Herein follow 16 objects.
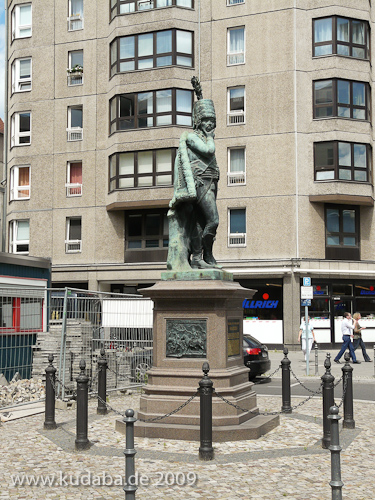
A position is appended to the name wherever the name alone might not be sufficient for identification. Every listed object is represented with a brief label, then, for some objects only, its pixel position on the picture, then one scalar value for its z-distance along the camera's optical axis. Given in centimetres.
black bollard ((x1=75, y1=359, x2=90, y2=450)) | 888
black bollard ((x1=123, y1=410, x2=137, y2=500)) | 579
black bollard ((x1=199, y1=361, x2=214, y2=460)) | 825
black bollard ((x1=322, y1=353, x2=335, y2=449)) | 943
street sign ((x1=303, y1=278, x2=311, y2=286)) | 2083
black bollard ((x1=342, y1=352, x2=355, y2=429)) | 1055
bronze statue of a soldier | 1068
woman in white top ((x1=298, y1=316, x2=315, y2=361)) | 2098
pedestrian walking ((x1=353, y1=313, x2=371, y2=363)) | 2402
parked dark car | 1809
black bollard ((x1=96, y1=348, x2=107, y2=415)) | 1227
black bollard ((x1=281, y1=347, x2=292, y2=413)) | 1199
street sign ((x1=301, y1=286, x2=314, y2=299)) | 2035
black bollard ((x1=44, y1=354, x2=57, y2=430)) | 1041
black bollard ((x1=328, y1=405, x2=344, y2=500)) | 606
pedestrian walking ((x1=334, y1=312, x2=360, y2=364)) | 2305
